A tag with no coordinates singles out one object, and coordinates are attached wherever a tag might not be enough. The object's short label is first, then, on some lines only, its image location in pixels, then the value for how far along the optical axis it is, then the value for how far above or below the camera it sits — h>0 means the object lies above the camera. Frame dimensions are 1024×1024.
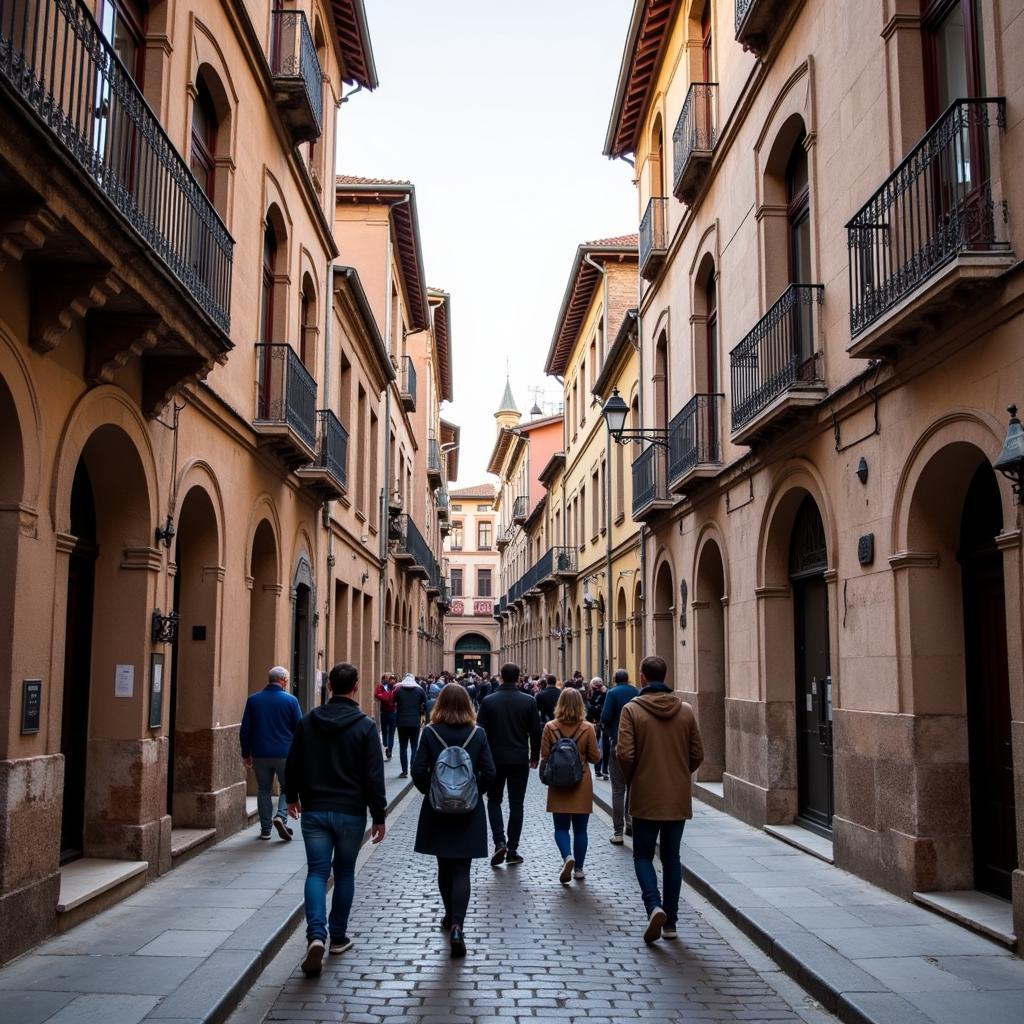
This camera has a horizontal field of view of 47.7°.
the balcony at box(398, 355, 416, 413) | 31.97 +7.80
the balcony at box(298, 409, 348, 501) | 16.31 +2.83
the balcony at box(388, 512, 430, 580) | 29.80 +3.08
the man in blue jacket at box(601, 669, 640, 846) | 12.45 -0.76
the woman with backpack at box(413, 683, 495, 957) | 7.57 -1.08
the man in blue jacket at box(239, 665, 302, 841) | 11.66 -0.74
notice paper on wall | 9.45 -0.21
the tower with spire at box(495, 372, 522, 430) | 93.75 +19.72
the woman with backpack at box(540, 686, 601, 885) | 9.96 -0.99
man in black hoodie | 7.16 -0.82
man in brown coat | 8.00 -0.86
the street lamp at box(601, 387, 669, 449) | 16.95 +3.56
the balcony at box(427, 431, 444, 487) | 43.28 +7.36
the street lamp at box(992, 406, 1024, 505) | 6.77 +1.16
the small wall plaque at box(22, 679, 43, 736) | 7.23 -0.30
